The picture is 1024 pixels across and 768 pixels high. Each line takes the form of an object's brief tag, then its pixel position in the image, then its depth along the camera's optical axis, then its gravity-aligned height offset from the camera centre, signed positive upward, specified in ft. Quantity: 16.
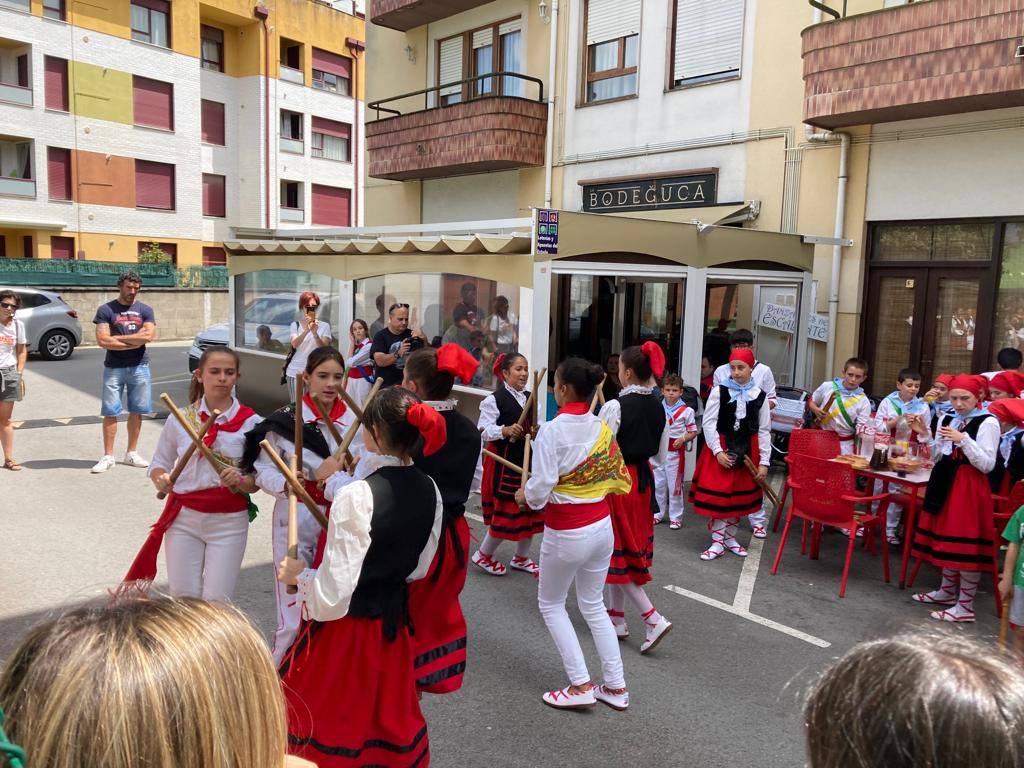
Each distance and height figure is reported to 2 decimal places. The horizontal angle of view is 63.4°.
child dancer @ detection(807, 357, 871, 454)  25.52 -3.02
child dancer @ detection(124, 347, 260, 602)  13.30 -3.83
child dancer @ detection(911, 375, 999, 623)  18.03 -4.10
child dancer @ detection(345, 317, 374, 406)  30.58 -2.72
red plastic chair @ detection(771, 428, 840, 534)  22.58 -3.69
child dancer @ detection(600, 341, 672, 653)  15.84 -3.68
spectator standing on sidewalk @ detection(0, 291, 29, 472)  28.14 -2.99
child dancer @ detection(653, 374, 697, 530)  25.48 -4.80
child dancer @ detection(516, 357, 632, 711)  13.80 -3.87
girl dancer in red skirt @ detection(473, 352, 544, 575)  20.12 -4.38
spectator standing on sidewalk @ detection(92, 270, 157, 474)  28.71 -2.77
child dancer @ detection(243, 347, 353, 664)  12.75 -2.71
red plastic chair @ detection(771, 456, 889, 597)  20.48 -4.72
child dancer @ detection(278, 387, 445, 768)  9.33 -3.97
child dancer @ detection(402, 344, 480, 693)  11.54 -3.55
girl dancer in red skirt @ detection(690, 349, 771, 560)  22.33 -3.99
